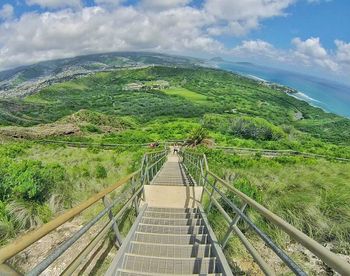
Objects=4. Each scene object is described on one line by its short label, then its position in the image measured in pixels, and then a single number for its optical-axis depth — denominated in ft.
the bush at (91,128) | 186.04
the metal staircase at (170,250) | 14.40
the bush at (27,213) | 20.89
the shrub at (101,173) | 36.63
